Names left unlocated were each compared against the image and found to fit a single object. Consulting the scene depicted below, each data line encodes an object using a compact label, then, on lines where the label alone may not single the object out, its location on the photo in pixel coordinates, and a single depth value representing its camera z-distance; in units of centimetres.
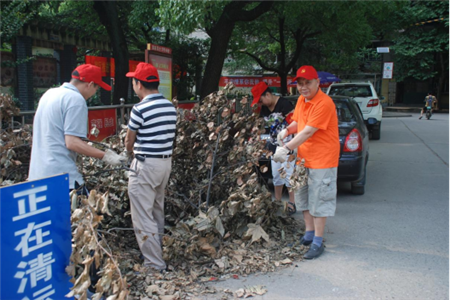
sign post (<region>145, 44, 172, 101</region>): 789
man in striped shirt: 359
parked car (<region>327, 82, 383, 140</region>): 1450
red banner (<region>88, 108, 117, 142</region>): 684
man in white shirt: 313
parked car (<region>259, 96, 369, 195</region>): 629
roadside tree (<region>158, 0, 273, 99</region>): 732
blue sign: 189
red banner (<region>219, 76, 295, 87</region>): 2084
